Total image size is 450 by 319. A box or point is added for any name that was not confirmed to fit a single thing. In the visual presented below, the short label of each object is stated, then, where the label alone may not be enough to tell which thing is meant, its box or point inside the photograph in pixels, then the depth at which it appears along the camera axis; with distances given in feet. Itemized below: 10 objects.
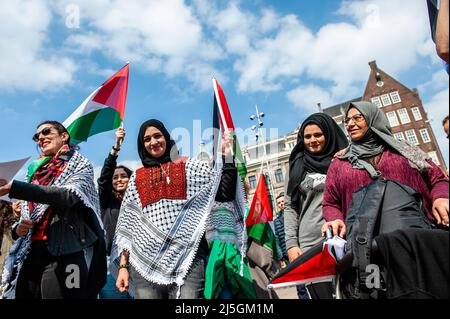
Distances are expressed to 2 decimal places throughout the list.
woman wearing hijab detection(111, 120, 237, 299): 9.39
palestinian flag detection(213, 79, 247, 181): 13.41
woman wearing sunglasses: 8.43
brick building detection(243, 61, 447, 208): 119.44
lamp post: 75.82
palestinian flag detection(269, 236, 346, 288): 6.38
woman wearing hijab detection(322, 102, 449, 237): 7.50
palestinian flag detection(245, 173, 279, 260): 15.56
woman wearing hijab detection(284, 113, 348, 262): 10.35
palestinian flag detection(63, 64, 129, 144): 15.17
